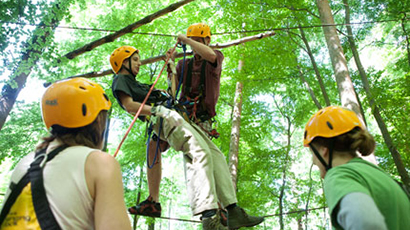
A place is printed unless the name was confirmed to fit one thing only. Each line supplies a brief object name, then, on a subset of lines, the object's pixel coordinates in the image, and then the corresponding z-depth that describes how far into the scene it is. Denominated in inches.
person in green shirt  51.5
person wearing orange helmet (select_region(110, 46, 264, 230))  115.3
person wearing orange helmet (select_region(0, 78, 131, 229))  50.4
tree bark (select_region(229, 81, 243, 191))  327.9
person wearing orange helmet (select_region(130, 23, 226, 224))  147.1
